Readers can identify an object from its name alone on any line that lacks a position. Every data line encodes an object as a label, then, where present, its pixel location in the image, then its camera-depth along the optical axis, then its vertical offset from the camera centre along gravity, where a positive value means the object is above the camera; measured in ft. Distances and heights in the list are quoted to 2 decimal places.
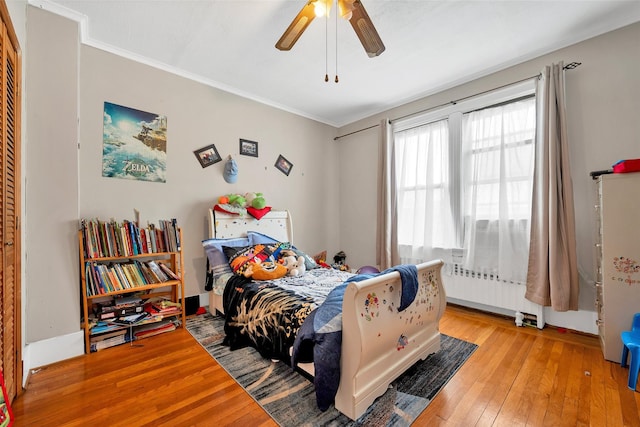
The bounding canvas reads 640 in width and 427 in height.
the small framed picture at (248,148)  11.18 +2.89
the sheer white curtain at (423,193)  10.59 +0.82
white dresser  6.26 -1.12
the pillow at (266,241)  9.92 -1.10
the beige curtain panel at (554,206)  7.71 +0.14
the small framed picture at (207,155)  10.00 +2.30
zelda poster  8.18 +2.34
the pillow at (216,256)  9.05 -1.49
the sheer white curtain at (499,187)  8.75 +0.86
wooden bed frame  4.61 -2.48
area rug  4.78 -3.76
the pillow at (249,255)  8.48 -1.44
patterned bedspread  6.03 -2.42
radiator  8.71 -2.99
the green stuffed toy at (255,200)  10.80 +0.56
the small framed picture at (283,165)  12.46 +2.35
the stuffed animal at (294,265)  8.78 -1.78
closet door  4.66 +0.17
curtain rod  7.95 +4.40
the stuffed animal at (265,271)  8.05 -1.80
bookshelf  7.07 -1.94
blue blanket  4.69 -2.37
